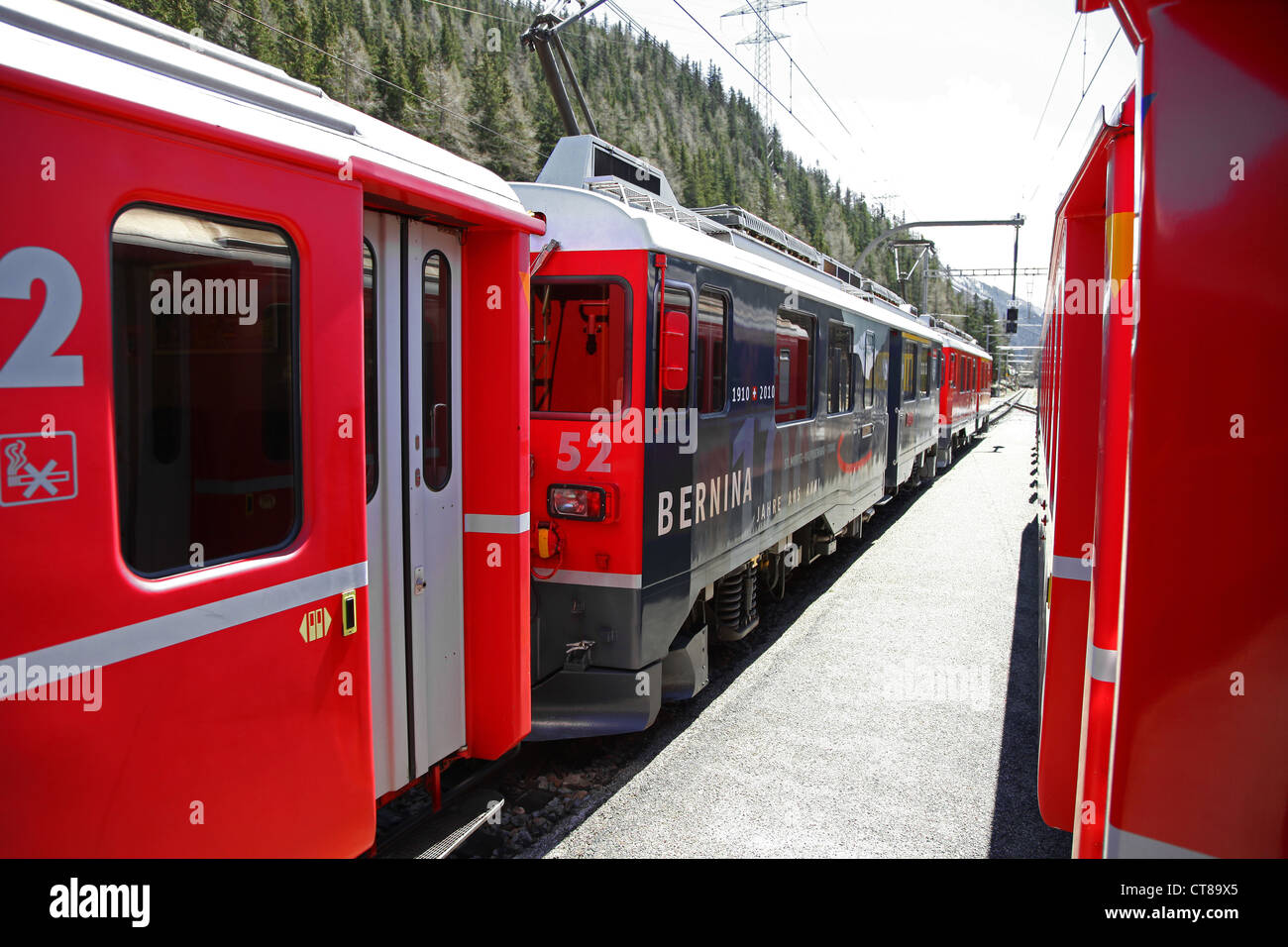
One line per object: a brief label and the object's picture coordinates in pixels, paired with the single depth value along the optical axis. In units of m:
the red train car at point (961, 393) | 18.70
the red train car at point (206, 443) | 1.84
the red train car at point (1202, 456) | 1.70
